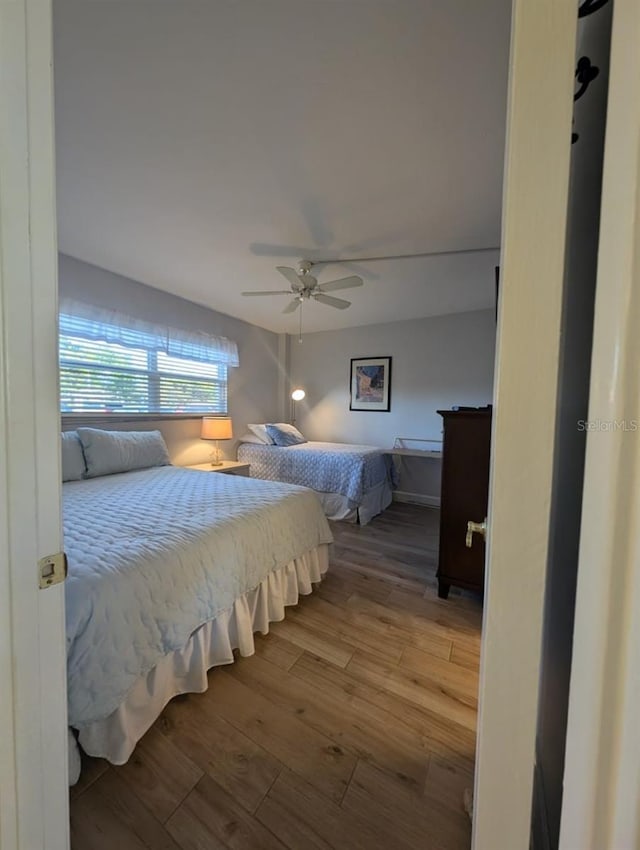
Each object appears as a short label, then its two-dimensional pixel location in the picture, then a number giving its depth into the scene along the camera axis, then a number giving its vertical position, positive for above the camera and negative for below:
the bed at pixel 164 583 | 1.05 -0.73
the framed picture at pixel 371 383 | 4.48 +0.35
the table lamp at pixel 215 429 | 3.66 -0.27
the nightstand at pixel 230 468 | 3.56 -0.69
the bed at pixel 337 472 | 3.41 -0.72
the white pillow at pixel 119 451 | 2.51 -0.39
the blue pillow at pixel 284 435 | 4.25 -0.37
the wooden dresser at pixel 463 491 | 1.92 -0.48
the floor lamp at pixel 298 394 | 4.51 +0.18
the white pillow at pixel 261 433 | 4.29 -0.35
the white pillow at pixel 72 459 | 2.36 -0.41
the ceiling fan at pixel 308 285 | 2.40 +0.94
